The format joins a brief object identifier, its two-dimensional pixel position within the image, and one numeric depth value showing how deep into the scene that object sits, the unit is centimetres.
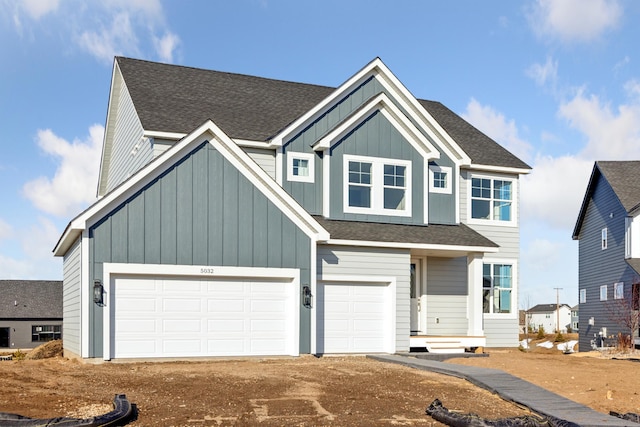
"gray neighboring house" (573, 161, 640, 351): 3131
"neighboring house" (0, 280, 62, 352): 5350
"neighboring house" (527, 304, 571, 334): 9662
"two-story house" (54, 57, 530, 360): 1700
